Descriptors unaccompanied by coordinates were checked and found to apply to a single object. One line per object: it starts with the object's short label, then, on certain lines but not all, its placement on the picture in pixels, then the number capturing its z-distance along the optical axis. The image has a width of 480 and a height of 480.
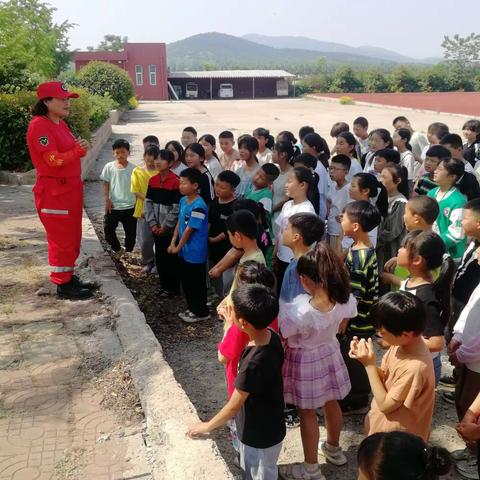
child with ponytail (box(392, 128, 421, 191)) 5.93
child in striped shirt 3.14
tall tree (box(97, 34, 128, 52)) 89.99
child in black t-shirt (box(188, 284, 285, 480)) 2.21
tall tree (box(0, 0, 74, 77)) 9.49
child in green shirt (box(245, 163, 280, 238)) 4.54
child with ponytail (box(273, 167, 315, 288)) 3.94
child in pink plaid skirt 2.55
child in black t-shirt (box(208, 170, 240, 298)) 4.16
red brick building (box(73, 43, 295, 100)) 46.41
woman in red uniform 4.07
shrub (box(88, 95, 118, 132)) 14.37
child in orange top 2.17
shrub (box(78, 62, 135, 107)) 23.94
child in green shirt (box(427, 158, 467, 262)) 3.89
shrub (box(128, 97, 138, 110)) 28.78
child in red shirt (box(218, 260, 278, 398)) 2.41
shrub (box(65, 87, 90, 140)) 10.05
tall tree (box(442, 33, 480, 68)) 75.25
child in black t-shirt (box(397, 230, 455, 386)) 2.57
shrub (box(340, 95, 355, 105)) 35.09
